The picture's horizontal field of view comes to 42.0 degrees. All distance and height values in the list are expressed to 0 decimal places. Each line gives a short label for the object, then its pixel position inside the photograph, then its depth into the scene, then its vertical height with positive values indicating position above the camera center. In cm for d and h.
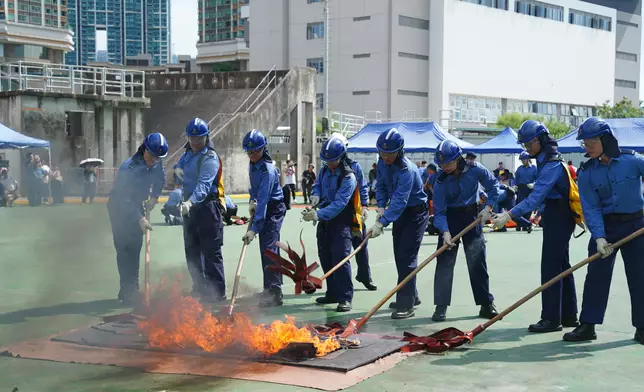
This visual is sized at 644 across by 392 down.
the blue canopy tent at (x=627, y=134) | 2650 -6
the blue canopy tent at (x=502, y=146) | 2888 -52
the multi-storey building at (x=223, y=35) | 11863 +1597
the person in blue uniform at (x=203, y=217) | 936 -99
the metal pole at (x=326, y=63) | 5727 +494
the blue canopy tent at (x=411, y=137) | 2909 -23
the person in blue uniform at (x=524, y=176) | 1936 -105
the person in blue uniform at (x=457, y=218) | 863 -91
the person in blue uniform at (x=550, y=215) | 789 -79
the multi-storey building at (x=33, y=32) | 8344 +957
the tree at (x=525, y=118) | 6844 +77
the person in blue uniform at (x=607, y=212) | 735 -71
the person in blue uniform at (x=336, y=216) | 916 -95
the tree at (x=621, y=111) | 7311 +186
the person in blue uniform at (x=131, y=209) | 948 -93
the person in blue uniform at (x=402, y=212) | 880 -88
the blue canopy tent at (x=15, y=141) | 2385 -42
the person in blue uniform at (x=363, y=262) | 1054 -166
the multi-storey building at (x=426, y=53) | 6938 +676
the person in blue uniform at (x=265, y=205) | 944 -87
